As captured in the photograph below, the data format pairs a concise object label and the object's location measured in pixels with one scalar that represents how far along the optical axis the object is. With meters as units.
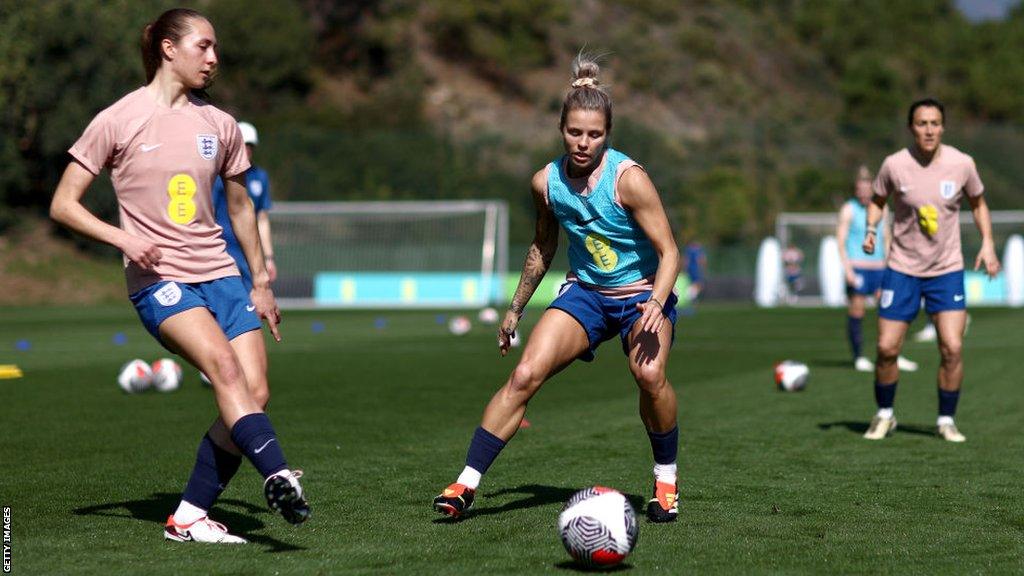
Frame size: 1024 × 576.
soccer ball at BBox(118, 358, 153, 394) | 13.54
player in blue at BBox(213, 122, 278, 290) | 11.40
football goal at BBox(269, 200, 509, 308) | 38.31
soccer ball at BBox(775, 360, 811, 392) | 13.80
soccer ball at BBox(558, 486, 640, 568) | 5.79
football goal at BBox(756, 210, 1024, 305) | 35.47
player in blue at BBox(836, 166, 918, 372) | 15.95
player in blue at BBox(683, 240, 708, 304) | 37.62
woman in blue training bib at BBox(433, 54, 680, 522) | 6.77
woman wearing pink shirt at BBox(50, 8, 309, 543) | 6.05
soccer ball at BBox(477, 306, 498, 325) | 26.50
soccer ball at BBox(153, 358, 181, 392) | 13.66
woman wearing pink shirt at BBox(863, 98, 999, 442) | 9.99
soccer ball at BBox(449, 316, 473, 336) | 23.95
